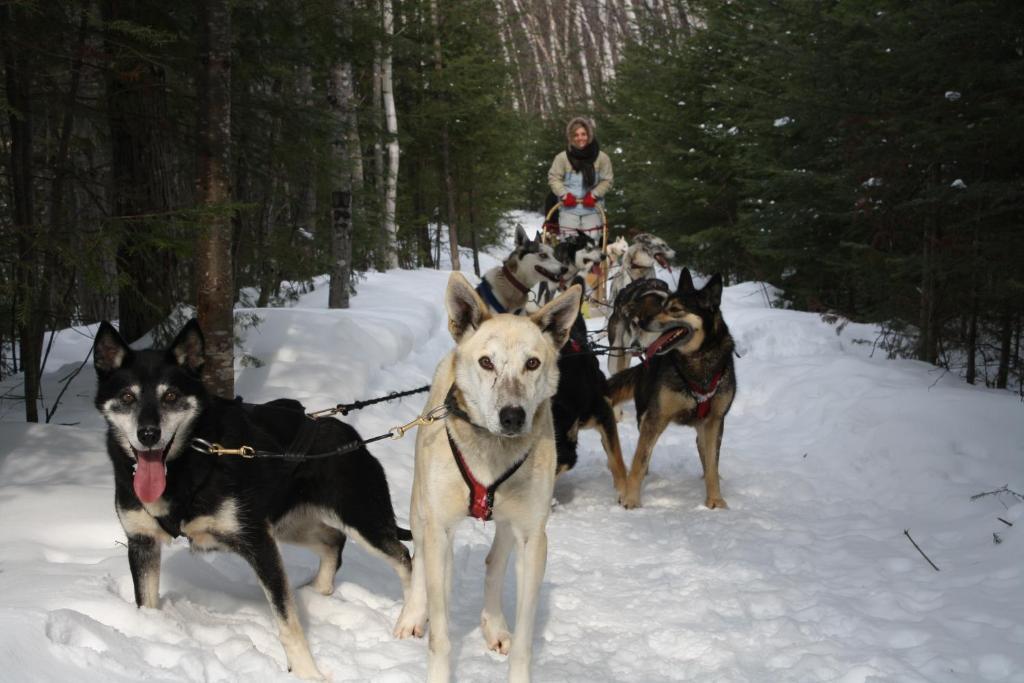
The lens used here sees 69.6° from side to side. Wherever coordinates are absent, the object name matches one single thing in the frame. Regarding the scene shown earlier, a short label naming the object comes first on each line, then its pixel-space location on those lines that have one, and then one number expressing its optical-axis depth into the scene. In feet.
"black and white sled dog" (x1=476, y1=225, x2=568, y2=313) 26.02
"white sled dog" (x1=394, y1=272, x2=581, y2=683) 10.10
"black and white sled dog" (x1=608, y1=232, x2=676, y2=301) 36.06
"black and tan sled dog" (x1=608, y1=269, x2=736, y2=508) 19.12
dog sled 38.17
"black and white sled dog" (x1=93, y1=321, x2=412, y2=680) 9.83
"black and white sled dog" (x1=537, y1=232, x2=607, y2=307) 35.68
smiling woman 38.17
